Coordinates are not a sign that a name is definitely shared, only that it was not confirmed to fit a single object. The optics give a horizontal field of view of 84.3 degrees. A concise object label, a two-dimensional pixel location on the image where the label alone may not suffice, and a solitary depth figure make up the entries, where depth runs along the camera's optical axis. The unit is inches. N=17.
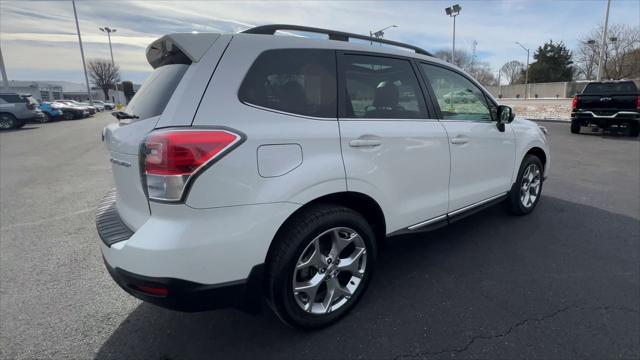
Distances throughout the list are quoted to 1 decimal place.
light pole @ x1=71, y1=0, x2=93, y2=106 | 1486.2
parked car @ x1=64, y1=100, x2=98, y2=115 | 1221.3
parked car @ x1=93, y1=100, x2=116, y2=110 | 2124.8
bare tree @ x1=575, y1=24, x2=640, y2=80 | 1648.5
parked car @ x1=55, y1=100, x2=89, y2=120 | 1036.9
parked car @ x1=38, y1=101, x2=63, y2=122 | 962.7
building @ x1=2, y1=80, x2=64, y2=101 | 2145.7
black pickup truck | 438.9
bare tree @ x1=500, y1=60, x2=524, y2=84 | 3107.8
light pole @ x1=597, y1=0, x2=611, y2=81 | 817.1
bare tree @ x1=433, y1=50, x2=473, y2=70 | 2465.8
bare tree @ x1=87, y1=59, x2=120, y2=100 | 3041.3
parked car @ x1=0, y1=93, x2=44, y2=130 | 710.5
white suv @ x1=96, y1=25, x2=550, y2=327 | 70.7
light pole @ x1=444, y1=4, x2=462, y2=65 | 1182.0
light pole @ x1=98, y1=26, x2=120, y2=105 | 2039.9
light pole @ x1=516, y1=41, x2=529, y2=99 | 2384.8
